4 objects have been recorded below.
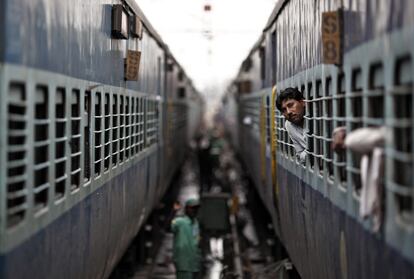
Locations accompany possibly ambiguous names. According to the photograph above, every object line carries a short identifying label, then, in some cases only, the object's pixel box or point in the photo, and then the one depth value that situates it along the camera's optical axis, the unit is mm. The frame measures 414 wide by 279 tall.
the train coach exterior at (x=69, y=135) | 8023
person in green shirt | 18391
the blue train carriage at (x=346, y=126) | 6918
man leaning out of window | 13383
